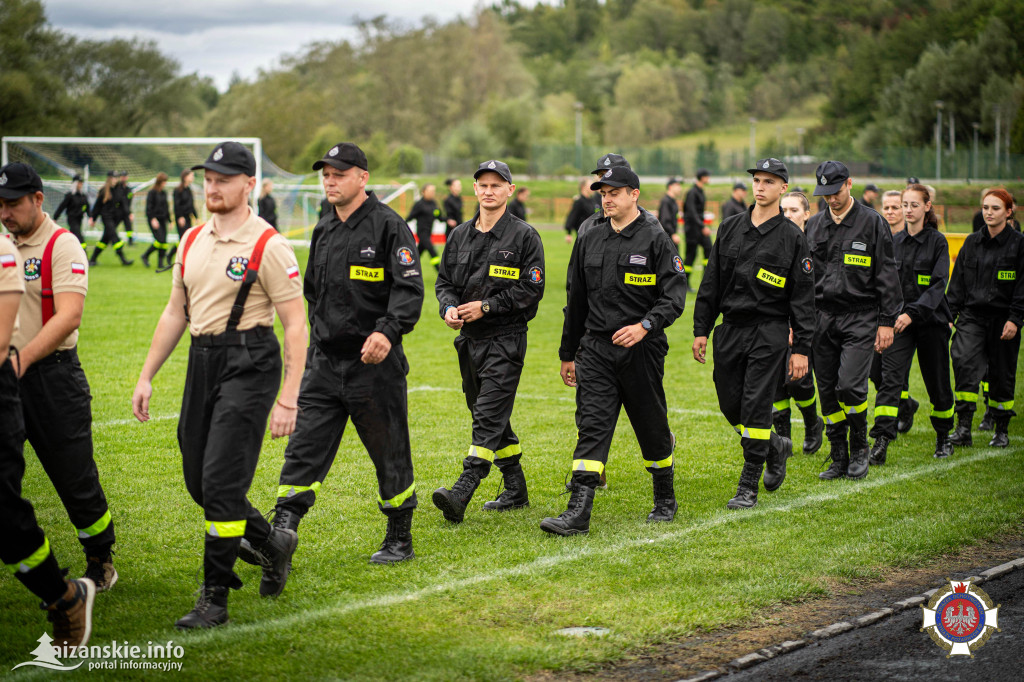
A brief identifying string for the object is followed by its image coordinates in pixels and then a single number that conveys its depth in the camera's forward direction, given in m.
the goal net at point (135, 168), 31.16
